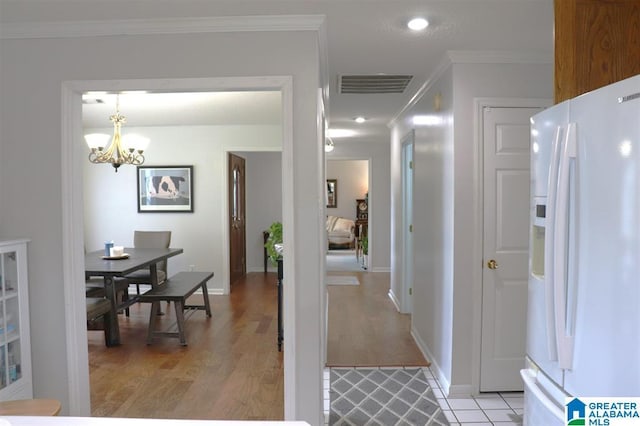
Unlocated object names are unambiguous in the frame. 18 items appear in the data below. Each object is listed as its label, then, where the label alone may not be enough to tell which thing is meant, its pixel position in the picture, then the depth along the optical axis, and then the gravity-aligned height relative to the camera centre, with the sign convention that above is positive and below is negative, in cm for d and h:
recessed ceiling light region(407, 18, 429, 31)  221 +97
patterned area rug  259 -141
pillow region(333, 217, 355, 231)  1033 -68
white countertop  96 -53
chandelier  397 +55
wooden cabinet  140 +54
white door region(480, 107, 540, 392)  280 -33
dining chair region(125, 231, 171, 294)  511 -53
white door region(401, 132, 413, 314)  461 -34
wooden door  603 -31
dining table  369 -63
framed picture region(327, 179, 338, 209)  1076 +12
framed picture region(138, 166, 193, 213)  567 +15
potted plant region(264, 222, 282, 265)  367 -37
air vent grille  336 +101
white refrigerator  102 -15
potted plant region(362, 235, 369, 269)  813 -112
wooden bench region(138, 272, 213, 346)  381 -92
